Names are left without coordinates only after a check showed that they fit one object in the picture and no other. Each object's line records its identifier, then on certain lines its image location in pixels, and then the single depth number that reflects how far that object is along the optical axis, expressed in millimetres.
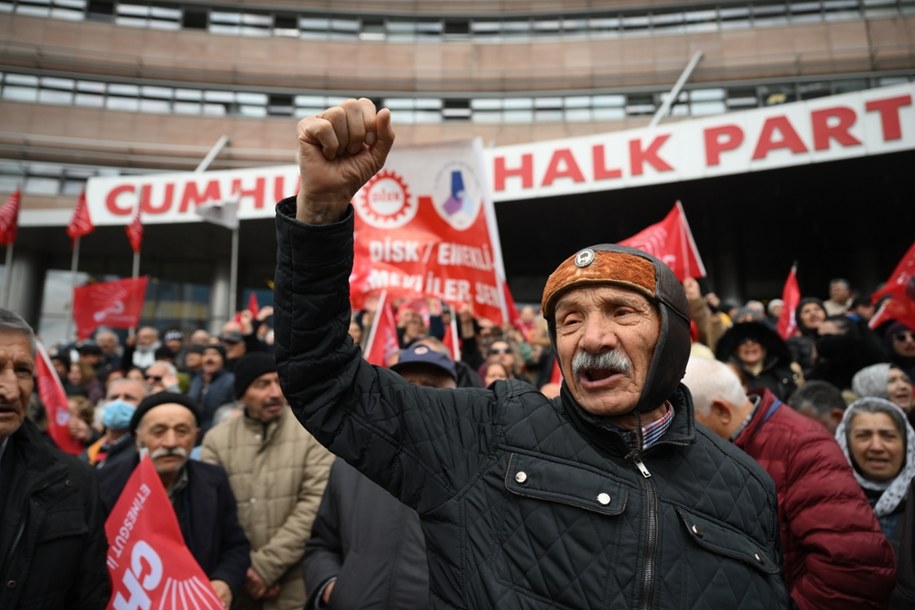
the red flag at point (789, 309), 7734
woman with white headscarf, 2994
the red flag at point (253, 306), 10154
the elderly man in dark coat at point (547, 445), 1333
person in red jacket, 2080
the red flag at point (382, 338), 5238
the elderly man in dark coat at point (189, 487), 2965
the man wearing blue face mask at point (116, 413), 4324
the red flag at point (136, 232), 13625
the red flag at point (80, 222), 13445
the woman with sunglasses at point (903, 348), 5238
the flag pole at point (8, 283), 18188
